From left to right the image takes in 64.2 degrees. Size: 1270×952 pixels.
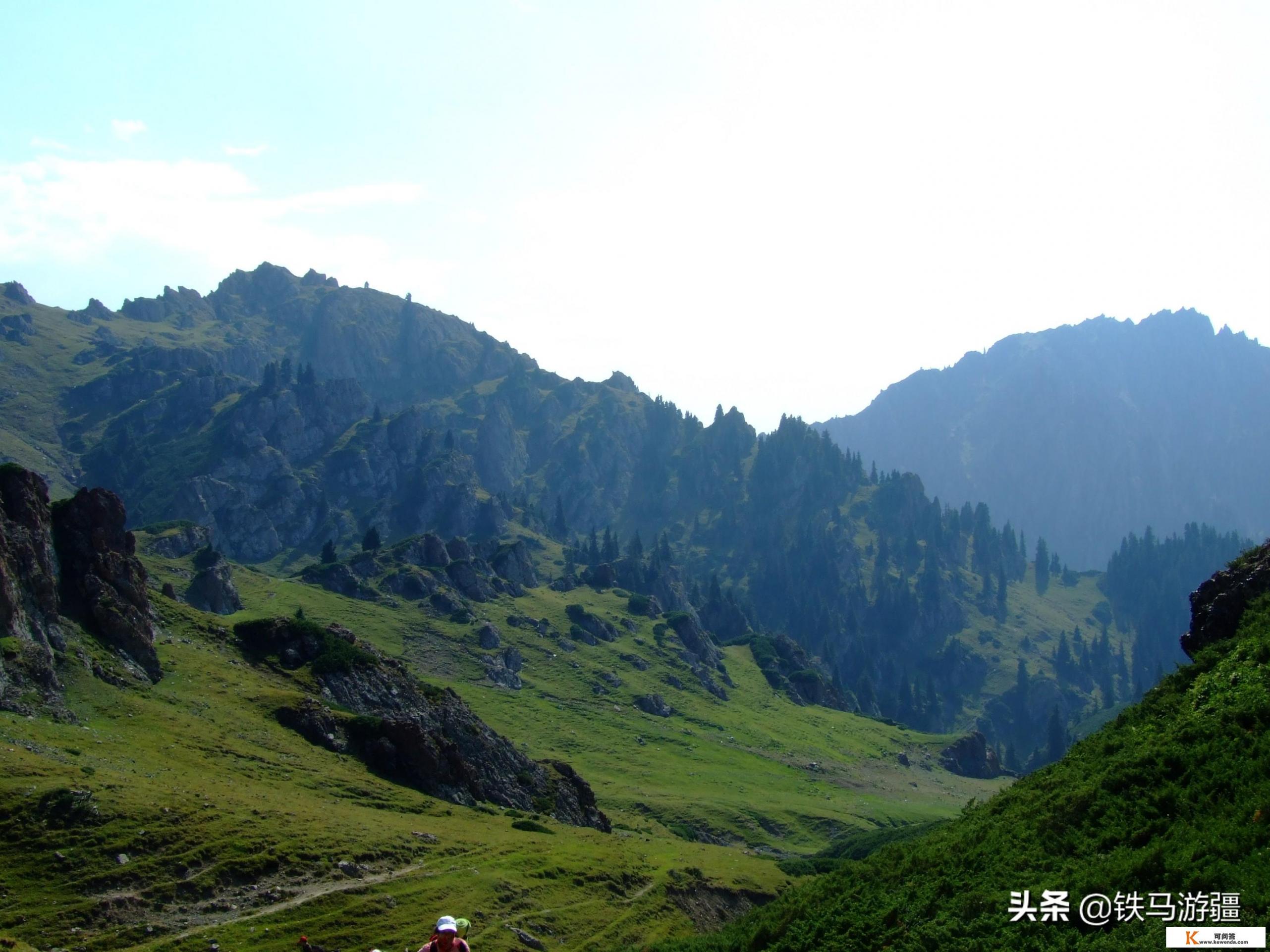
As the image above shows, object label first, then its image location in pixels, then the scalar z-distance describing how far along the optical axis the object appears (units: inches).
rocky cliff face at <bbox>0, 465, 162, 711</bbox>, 3572.8
